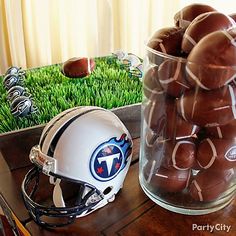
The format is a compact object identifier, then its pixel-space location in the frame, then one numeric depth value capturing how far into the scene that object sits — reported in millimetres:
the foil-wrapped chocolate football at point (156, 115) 465
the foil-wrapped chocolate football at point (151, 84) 464
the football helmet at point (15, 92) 676
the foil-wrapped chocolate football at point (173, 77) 426
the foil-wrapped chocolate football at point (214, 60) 388
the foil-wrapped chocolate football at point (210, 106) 411
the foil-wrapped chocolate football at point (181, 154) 459
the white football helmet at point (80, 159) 477
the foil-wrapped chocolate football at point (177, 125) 449
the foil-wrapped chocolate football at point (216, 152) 447
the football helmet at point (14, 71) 812
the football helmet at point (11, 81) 758
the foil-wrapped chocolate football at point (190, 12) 482
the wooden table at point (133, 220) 475
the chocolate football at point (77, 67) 769
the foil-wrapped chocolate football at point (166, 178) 486
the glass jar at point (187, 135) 414
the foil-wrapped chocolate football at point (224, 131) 436
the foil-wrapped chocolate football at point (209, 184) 479
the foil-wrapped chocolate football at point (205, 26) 419
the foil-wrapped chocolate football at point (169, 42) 455
